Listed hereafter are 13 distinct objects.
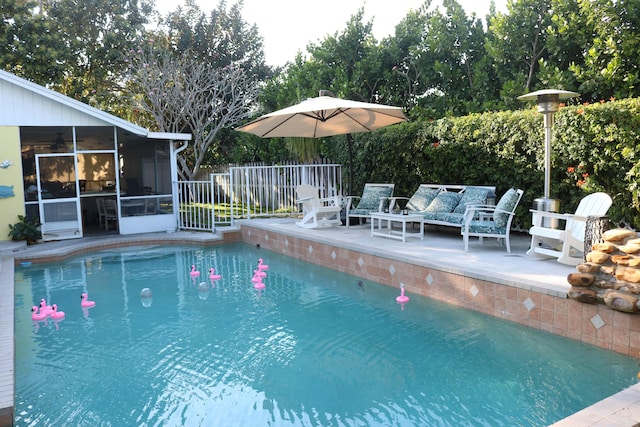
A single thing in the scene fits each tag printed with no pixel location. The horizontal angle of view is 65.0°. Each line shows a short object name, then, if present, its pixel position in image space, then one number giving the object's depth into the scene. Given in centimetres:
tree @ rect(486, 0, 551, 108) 1074
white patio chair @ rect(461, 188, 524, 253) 662
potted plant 1022
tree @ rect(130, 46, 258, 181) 1579
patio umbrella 881
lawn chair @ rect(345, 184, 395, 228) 928
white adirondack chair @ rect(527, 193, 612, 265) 558
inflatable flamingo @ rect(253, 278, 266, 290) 695
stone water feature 411
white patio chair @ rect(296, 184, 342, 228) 966
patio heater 643
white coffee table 770
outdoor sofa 764
